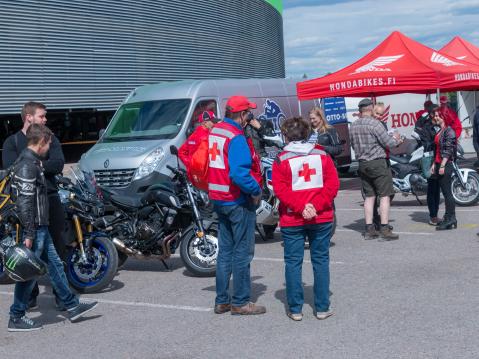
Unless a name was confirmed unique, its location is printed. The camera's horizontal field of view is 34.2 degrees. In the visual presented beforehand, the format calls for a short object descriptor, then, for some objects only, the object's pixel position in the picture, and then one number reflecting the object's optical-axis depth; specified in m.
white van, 12.49
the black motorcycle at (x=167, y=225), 8.18
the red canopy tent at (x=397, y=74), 14.87
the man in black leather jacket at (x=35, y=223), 6.16
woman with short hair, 6.12
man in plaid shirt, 9.75
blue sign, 18.94
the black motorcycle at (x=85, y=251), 7.70
